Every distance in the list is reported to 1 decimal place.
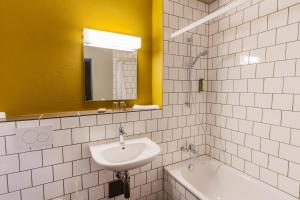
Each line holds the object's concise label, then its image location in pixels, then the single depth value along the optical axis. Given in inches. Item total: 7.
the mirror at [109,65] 62.3
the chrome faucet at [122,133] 56.8
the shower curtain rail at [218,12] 44.0
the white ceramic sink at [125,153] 44.5
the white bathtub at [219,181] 58.6
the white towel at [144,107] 66.3
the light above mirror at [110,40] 60.9
